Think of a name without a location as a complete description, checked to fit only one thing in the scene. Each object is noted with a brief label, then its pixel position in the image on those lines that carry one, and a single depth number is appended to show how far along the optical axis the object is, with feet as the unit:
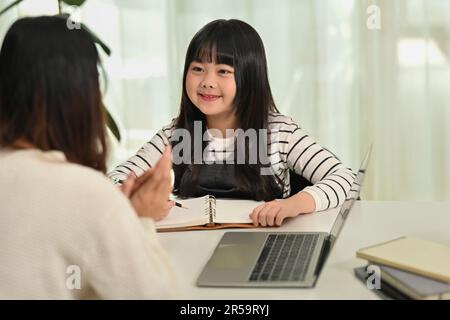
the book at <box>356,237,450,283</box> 6.95
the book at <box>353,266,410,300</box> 6.87
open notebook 8.46
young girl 9.78
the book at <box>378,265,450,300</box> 6.76
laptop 7.21
